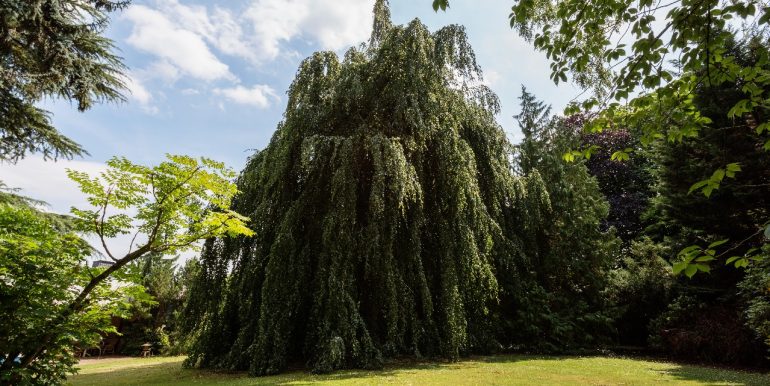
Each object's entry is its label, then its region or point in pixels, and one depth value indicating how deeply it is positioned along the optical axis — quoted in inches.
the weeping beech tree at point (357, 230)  322.7
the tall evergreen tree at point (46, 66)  347.3
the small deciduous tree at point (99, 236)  175.3
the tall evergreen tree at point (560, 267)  487.2
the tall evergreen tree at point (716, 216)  383.6
